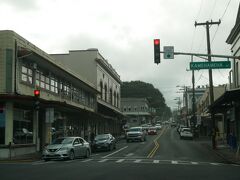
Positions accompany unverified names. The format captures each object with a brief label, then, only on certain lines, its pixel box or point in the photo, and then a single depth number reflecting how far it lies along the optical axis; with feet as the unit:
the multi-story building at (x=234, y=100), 123.44
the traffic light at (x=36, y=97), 95.86
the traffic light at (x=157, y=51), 81.20
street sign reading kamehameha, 89.76
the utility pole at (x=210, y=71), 133.30
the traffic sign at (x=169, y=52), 82.84
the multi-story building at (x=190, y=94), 489.83
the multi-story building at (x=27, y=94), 103.04
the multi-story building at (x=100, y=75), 216.33
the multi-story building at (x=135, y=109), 465.88
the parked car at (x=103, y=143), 131.95
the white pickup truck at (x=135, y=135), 196.65
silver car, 91.11
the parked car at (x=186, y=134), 226.99
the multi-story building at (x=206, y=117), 236.16
